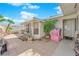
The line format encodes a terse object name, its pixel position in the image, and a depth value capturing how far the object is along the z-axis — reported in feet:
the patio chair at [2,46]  3.41
